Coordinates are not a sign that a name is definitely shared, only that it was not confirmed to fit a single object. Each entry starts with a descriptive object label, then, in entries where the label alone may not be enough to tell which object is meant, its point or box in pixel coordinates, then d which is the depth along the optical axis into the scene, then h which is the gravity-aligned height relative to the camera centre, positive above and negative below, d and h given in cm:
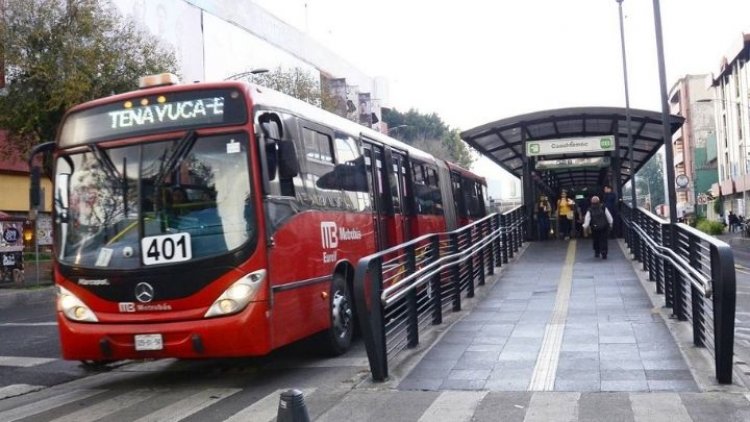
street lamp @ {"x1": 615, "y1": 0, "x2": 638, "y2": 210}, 2273 +373
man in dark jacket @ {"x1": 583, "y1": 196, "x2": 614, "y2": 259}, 1856 -50
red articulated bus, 746 +1
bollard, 384 -91
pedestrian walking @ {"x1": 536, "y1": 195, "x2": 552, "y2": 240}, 2567 -40
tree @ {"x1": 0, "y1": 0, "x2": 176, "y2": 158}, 2203 +489
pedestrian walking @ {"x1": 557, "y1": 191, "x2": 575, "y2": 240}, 2480 -33
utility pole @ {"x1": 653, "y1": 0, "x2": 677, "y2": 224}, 1098 +123
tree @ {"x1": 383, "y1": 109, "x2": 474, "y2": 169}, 7762 +822
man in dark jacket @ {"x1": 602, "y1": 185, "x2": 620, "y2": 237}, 2132 +0
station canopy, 2233 +217
